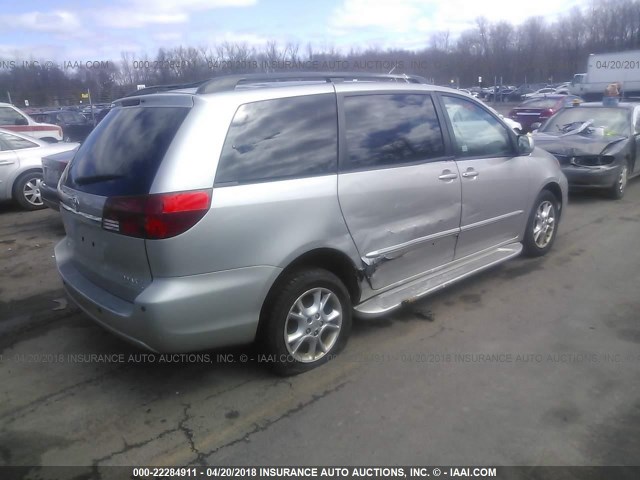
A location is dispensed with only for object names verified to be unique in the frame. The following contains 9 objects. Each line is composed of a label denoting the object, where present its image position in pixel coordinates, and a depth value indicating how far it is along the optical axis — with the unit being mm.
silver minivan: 2799
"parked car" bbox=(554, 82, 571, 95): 37059
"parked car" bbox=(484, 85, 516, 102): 42631
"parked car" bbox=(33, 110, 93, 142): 18533
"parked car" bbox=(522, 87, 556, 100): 41688
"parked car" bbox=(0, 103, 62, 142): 11969
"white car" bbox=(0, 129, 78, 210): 8422
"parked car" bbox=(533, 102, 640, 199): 8289
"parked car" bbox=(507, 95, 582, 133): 18891
